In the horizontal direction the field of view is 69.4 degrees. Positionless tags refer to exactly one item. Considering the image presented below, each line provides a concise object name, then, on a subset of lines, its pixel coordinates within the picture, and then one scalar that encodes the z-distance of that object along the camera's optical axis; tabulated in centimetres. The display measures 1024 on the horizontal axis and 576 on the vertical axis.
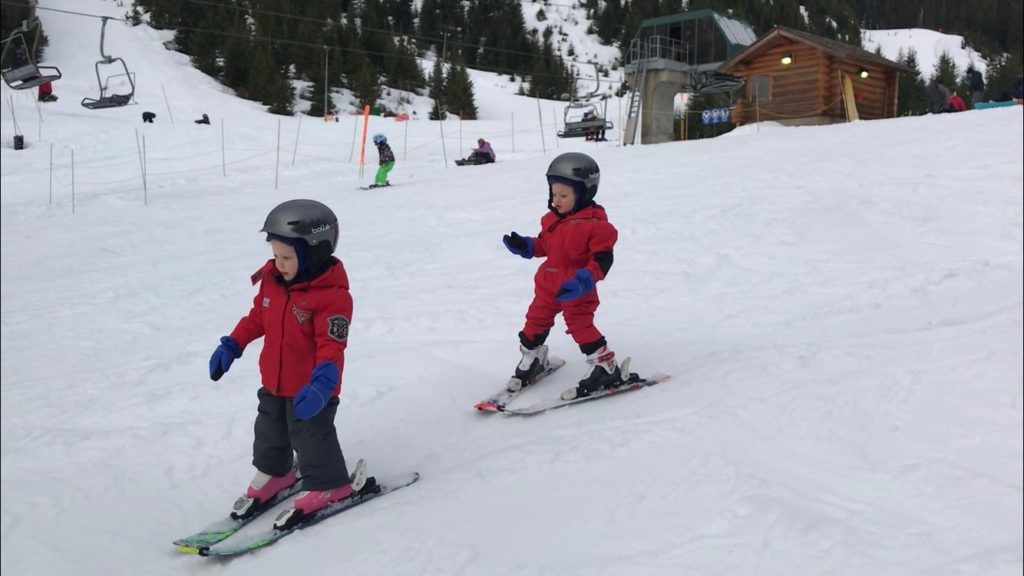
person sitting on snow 1866
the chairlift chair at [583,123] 2397
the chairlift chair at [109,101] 1544
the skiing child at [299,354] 276
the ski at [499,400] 414
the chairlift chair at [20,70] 1373
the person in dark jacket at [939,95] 1476
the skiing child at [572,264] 379
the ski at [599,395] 407
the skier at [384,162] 1369
